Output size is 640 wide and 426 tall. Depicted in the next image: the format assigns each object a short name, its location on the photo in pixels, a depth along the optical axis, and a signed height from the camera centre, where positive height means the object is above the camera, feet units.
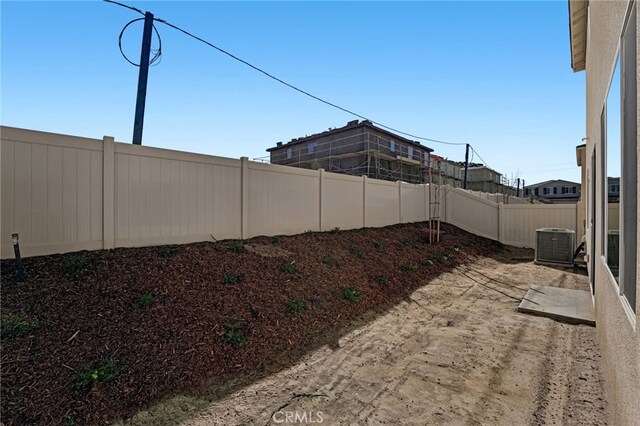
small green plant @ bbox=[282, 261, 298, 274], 18.04 -3.32
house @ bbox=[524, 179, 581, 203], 141.38 +12.46
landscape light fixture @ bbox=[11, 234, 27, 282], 11.82 -2.12
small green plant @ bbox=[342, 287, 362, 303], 17.39 -4.78
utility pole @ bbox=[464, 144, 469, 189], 79.71 +15.04
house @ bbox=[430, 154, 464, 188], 110.78 +16.94
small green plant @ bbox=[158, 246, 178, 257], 16.07 -2.09
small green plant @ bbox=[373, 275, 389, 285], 20.63 -4.61
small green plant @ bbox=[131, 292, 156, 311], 11.93 -3.62
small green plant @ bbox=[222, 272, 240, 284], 15.17 -3.36
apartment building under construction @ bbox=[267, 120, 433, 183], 79.97 +18.41
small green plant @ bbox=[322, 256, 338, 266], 21.02 -3.35
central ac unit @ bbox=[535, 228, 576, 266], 29.48 -3.16
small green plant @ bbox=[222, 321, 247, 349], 11.76 -4.90
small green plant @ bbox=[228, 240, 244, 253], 18.70 -2.08
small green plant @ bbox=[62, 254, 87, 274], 13.02 -2.26
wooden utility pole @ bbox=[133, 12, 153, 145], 22.45 +11.67
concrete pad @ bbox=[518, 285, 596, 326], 15.30 -5.22
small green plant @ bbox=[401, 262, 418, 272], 24.31 -4.40
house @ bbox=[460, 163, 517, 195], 131.75 +15.60
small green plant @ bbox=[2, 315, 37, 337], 9.58 -3.76
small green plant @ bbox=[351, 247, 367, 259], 24.06 -3.12
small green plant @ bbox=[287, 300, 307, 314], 14.75 -4.69
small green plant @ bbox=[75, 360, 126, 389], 8.76 -4.89
